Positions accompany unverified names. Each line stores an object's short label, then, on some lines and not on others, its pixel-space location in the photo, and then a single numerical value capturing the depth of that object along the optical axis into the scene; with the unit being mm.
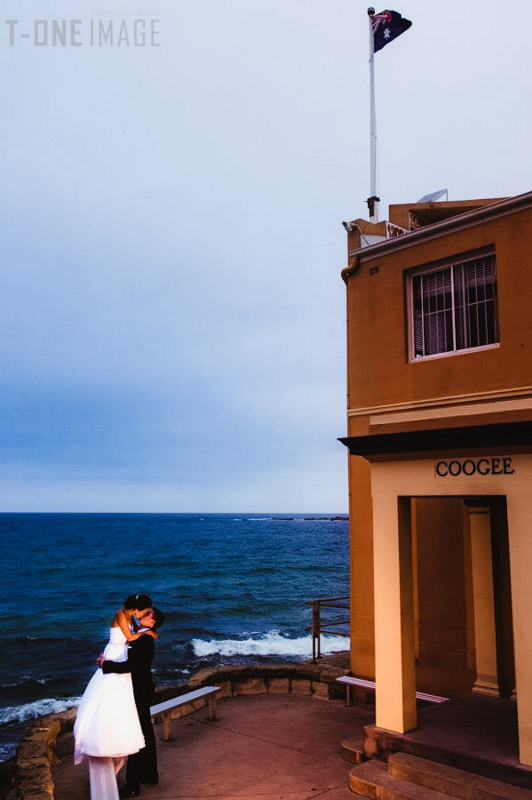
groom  6770
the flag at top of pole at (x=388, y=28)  12594
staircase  6301
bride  6184
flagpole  11812
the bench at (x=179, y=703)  8414
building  7320
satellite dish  13375
